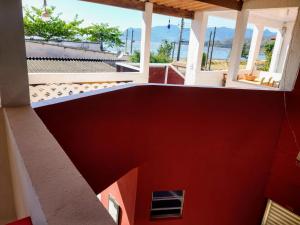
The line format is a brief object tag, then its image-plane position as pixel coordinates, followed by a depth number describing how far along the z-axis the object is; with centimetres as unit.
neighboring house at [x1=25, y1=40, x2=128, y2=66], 1030
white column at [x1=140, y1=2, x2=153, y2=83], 621
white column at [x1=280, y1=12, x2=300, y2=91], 464
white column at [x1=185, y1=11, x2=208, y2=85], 724
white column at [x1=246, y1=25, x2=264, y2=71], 891
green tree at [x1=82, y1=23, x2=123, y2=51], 1383
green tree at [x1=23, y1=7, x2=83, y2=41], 1178
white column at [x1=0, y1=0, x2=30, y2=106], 191
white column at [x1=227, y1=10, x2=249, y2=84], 614
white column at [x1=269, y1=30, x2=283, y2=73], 959
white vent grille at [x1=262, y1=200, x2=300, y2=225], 551
